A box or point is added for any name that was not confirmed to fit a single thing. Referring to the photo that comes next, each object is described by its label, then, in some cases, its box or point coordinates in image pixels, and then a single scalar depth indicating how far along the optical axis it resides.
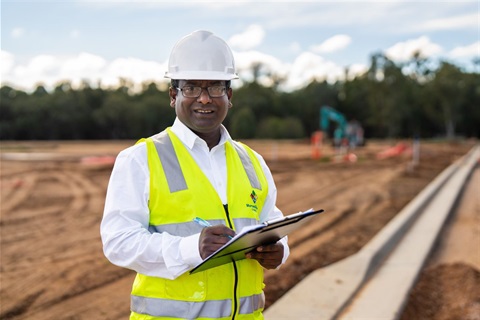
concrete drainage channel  5.21
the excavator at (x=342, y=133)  30.80
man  2.21
